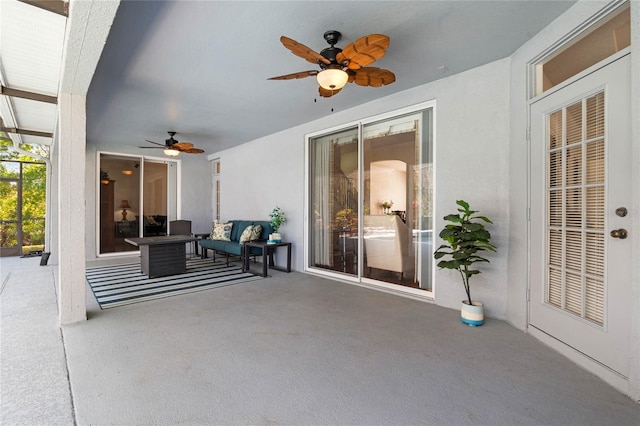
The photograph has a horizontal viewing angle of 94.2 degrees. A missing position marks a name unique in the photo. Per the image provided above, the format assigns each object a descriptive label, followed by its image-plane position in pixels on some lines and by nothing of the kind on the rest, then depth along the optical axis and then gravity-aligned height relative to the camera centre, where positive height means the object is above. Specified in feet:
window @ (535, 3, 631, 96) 6.81 +4.24
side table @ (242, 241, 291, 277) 16.78 -2.56
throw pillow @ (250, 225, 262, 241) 18.98 -1.30
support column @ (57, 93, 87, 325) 9.77 +0.12
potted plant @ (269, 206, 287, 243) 18.62 -0.51
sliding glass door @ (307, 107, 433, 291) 12.68 +0.53
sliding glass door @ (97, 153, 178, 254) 23.59 +1.09
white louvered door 6.51 -0.08
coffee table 16.01 -2.44
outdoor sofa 18.78 -1.99
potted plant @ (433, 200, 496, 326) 9.54 -1.14
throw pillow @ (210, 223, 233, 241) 21.45 -1.47
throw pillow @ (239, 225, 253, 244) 18.78 -1.48
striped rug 12.87 -3.62
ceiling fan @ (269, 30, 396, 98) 7.42 +4.19
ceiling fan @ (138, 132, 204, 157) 18.70 +4.06
